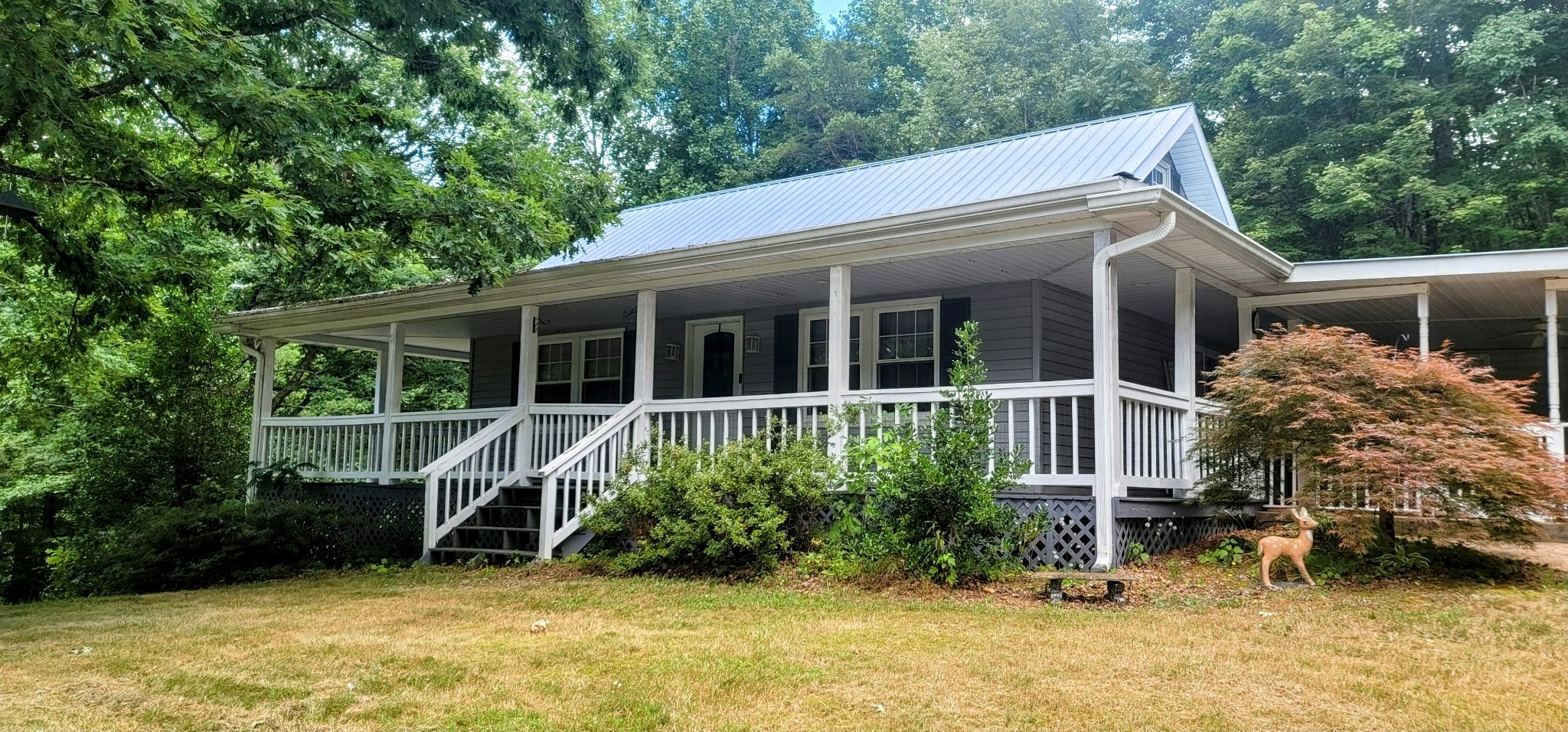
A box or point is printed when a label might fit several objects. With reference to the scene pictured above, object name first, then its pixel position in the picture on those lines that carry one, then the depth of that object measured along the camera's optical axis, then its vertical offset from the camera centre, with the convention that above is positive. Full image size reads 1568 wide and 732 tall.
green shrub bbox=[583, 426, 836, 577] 8.52 -0.57
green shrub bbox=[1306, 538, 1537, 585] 7.41 -0.81
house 8.40 +1.51
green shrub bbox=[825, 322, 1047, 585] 7.56 -0.39
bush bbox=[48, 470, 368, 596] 10.55 -1.17
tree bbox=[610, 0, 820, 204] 31.48 +10.68
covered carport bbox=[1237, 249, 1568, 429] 9.70 +1.59
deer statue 7.28 -0.67
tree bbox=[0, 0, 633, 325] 7.82 +2.56
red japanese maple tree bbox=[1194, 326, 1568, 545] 7.07 +0.14
